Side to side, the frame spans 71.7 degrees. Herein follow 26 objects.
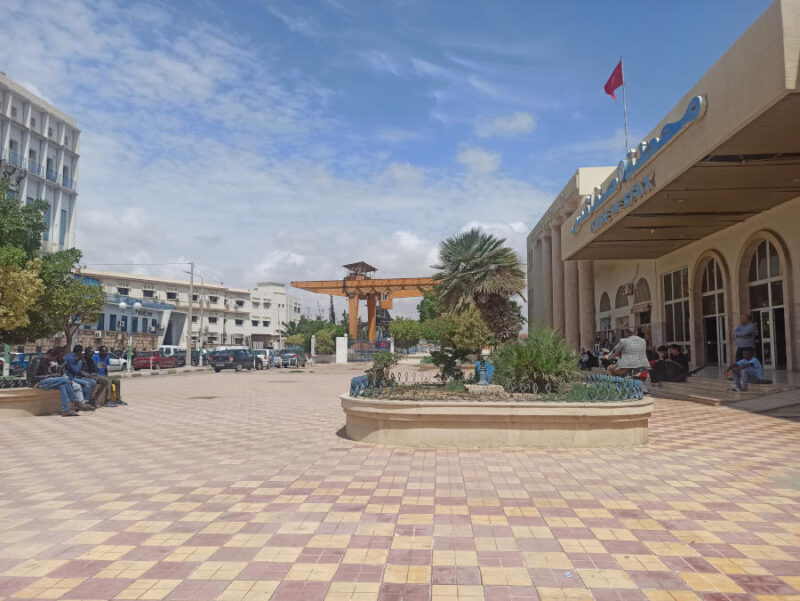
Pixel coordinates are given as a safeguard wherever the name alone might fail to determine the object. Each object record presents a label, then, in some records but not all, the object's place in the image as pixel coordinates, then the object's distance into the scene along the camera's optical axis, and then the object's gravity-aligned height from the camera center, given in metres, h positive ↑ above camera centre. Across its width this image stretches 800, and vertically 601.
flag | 19.41 +10.05
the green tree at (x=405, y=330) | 63.06 +3.42
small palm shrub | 8.27 +0.01
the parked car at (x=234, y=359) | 35.45 -0.28
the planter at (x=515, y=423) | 7.07 -0.76
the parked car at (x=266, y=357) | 40.47 -0.06
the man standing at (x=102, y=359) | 16.28 -0.24
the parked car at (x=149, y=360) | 37.41 -0.52
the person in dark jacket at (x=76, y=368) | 11.45 -0.37
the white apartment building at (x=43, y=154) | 38.62 +14.62
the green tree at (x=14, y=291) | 11.33 +1.21
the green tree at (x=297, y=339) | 71.97 +2.34
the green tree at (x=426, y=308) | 65.56 +6.50
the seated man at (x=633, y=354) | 10.79 +0.26
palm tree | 26.42 +4.13
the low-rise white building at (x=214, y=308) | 67.75 +6.96
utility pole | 40.75 +0.20
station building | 9.76 +4.46
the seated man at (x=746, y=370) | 12.03 +0.01
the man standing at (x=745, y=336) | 11.93 +0.75
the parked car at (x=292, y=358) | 43.56 -0.10
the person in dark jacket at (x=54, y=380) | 10.95 -0.60
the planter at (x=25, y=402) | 10.62 -1.03
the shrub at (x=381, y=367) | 8.21 -0.11
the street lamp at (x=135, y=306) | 30.52 +2.57
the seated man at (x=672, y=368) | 15.61 +0.01
